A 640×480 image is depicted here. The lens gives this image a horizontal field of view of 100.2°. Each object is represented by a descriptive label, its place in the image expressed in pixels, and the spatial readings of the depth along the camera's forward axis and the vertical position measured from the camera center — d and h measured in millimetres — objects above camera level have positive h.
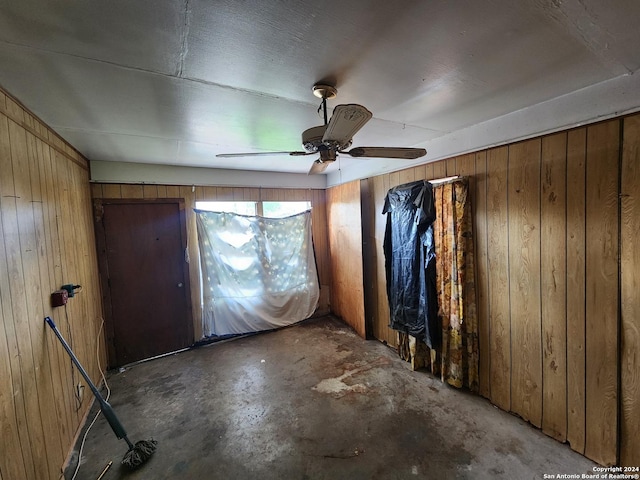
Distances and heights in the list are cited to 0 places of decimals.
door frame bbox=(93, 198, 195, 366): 2992 -288
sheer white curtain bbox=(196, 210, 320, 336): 3551 -579
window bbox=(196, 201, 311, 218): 3666 +352
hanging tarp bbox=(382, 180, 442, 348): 2535 -388
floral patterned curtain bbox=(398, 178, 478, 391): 2307 -548
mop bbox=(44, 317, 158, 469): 1744 -1312
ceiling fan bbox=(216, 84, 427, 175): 1205 +494
